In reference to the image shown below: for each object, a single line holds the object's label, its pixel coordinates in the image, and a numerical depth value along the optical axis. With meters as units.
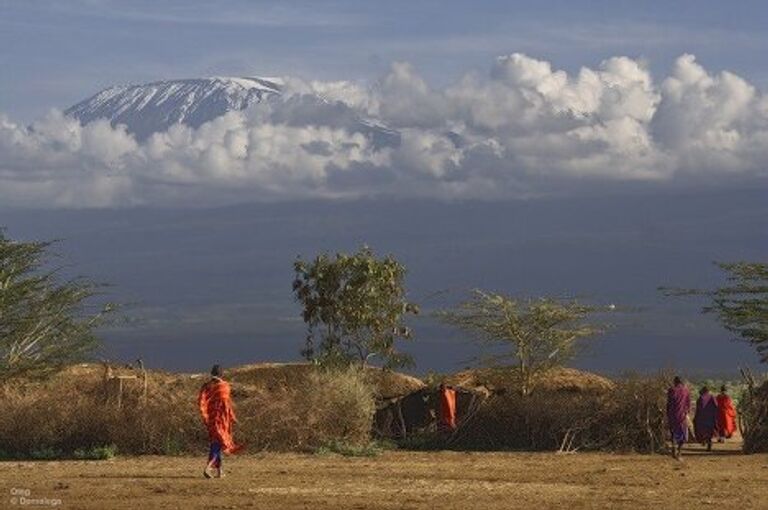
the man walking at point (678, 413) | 32.81
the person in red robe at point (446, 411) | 36.66
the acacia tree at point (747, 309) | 39.69
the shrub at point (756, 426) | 35.19
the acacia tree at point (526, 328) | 40.94
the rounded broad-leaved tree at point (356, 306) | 48.94
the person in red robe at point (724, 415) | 36.91
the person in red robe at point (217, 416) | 25.94
